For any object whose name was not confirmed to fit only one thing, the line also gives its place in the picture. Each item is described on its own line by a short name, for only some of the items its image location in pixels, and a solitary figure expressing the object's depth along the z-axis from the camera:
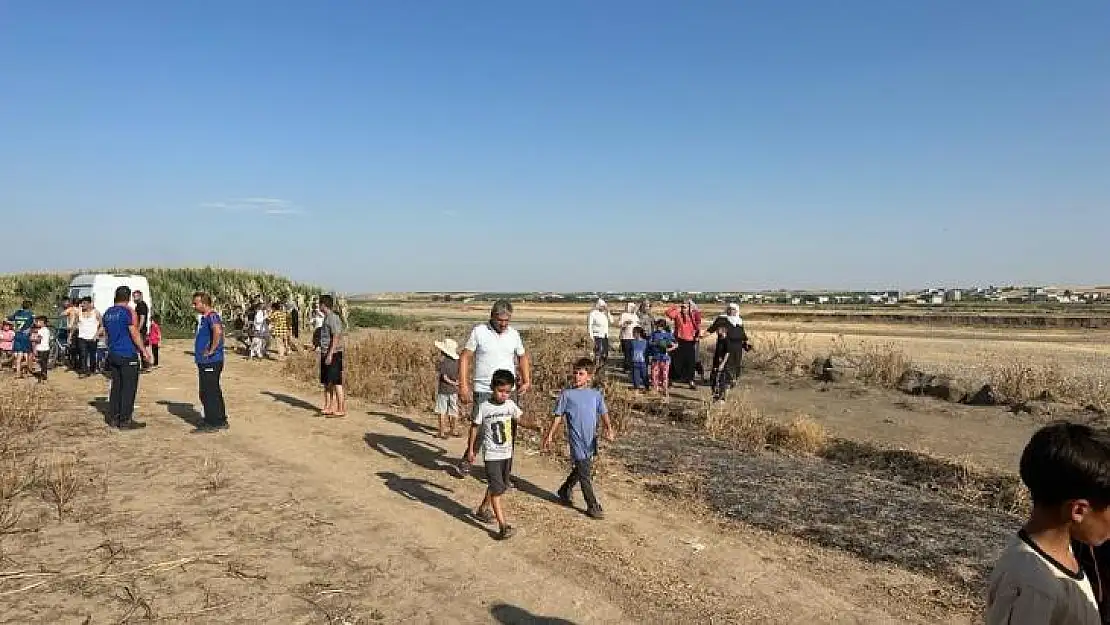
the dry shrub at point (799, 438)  11.45
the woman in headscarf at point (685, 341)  16.20
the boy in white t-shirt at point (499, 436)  6.29
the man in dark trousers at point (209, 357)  9.66
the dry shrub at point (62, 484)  6.63
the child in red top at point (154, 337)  16.73
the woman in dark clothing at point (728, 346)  14.83
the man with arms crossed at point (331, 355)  10.52
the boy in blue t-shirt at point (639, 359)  15.89
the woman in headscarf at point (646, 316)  16.66
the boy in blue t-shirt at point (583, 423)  7.00
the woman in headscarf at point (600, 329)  17.17
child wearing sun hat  10.01
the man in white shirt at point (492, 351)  7.42
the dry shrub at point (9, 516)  5.92
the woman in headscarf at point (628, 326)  16.70
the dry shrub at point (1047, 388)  14.91
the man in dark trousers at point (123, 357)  9.53
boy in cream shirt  2.27
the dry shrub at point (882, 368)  17.55
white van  18.14
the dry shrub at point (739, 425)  11.59
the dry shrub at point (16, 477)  6.81
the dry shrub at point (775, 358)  20.27
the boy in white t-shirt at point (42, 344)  14.07
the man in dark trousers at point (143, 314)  16.12
